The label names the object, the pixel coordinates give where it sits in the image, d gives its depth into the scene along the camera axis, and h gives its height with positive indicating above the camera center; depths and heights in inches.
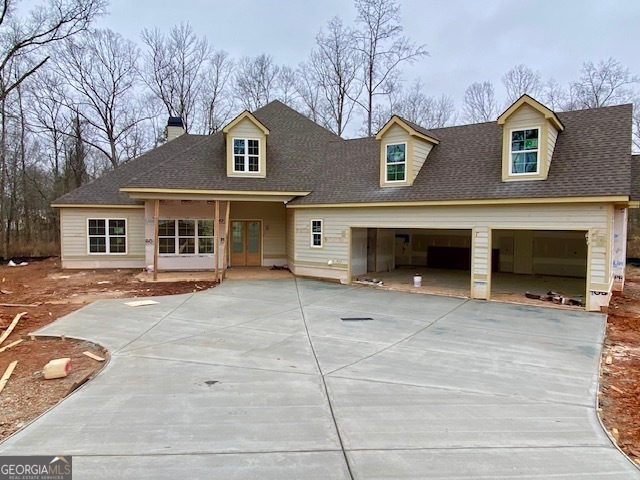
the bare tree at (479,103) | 1207.6 +389.3
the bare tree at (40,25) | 788.0 +407.6
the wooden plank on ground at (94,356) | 247.0 -85.4
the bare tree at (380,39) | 1056.8 +504.5
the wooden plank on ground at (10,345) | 267.3 -86.0
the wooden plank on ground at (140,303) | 404.5 -83.0
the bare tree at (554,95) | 1144.2 +390.3
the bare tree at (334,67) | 1137.8 +473.1
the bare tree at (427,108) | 1229.1 +378.5
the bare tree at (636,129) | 1019.3 +262.1
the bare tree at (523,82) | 1131.9 +421.5
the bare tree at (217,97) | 1240.2 +407.6
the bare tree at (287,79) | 1256.8 +470.5
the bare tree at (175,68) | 1195.3 +482.0
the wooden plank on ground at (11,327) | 293.8 -84.9
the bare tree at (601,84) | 1037.8 +395.4
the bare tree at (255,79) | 1249.4 +469.7
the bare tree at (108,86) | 1097.9 +396.1
